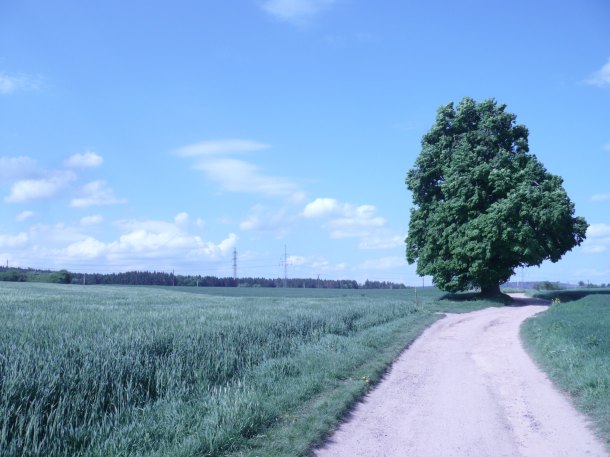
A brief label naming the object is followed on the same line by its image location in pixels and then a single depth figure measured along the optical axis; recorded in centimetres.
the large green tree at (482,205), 3400
